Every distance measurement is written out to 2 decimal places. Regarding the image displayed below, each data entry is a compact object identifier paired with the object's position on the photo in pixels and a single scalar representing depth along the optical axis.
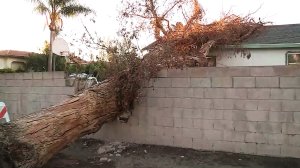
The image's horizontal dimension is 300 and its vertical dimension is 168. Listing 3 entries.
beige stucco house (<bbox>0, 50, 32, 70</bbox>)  19.83
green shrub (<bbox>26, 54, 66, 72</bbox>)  18.55
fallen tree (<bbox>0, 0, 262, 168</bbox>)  3.15
